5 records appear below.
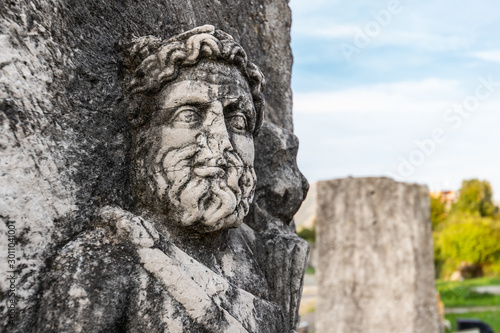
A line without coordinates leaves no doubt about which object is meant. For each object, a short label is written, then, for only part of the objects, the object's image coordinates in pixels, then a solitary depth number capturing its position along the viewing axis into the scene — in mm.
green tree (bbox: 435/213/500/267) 21312
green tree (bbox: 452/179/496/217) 27591
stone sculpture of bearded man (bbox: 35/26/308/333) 1564
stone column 6035
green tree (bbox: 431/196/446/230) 28188
